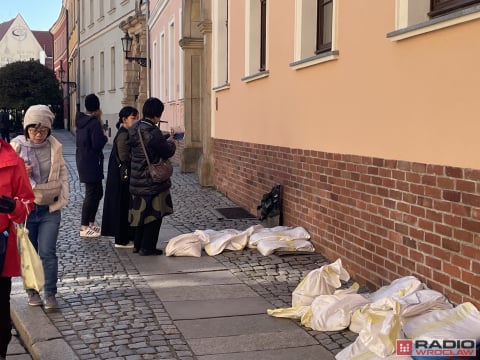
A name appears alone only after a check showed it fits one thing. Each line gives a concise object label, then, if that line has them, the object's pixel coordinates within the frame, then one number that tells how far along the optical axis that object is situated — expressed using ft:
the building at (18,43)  260.42
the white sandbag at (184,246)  26.14
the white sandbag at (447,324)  13.25
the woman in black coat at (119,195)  27.53
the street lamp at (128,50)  84.18
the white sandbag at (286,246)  25.71
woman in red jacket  14.39
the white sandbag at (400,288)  16.94
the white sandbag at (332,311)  16.96
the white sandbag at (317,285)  18.52
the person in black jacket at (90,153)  29.96
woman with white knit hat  18.54
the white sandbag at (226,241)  26.53
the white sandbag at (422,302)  15.16
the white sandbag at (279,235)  26.40
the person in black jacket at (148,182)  25.32
